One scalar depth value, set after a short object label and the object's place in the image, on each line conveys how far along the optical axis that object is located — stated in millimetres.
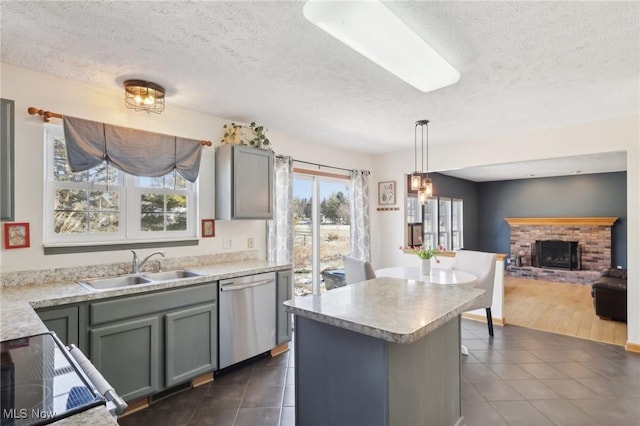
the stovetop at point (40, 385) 800
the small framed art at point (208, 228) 3287
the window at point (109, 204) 2479
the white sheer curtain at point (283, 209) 3969
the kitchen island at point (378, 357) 1437
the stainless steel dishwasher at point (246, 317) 2781
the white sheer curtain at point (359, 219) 5055
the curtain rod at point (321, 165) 4240
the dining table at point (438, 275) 3119
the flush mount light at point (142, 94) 2494
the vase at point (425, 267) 3404
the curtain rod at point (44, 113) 2289
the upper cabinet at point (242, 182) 3215
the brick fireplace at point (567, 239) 6879
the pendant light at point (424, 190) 3268
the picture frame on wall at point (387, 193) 5238
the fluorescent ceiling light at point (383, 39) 1480
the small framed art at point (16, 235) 2219
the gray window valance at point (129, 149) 2439
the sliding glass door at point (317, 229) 4449
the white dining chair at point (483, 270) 3533
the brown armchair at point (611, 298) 4078
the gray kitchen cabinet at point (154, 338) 2129
